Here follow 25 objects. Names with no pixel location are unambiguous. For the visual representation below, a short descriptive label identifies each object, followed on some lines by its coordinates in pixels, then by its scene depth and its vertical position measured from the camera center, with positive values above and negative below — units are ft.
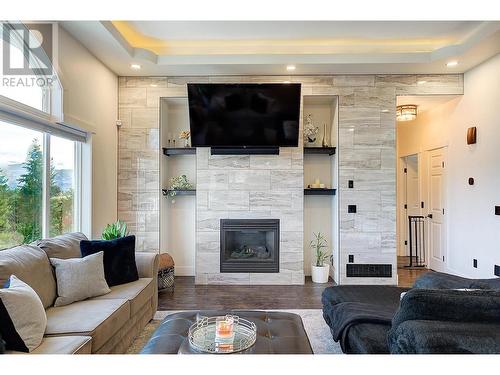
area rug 8.57 -4.28
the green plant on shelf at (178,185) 16.02 +0.41
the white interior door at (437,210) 17.24 -1.03
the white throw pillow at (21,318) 5.47 -2.26
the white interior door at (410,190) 21.39 +0.13
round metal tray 5.74 -2.83
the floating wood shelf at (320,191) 15.75 +0.06
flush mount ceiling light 17.67 +4.49
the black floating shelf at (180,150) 15.89 +2.15
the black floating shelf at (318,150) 15.66 +2.10
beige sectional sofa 6.35 -2.78
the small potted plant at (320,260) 15.64 -3.50
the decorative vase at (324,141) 16.13 +2.65
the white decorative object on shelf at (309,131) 16.05 +3.10
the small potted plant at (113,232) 11.83 -1.47
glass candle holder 5.92 -2.64
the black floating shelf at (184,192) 15.89 +0.05
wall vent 15.21 -3.75
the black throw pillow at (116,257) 9.47 -1.97
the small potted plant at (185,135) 16.26 +2.97
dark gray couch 4.38 -2.03
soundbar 15.24 +2.05
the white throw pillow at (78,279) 8.11 -2.26
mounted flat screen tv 14.42 +3.64
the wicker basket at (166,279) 13.65 -3.74
